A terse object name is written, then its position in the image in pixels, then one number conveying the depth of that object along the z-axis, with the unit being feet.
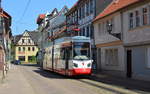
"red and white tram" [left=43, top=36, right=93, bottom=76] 57.81
